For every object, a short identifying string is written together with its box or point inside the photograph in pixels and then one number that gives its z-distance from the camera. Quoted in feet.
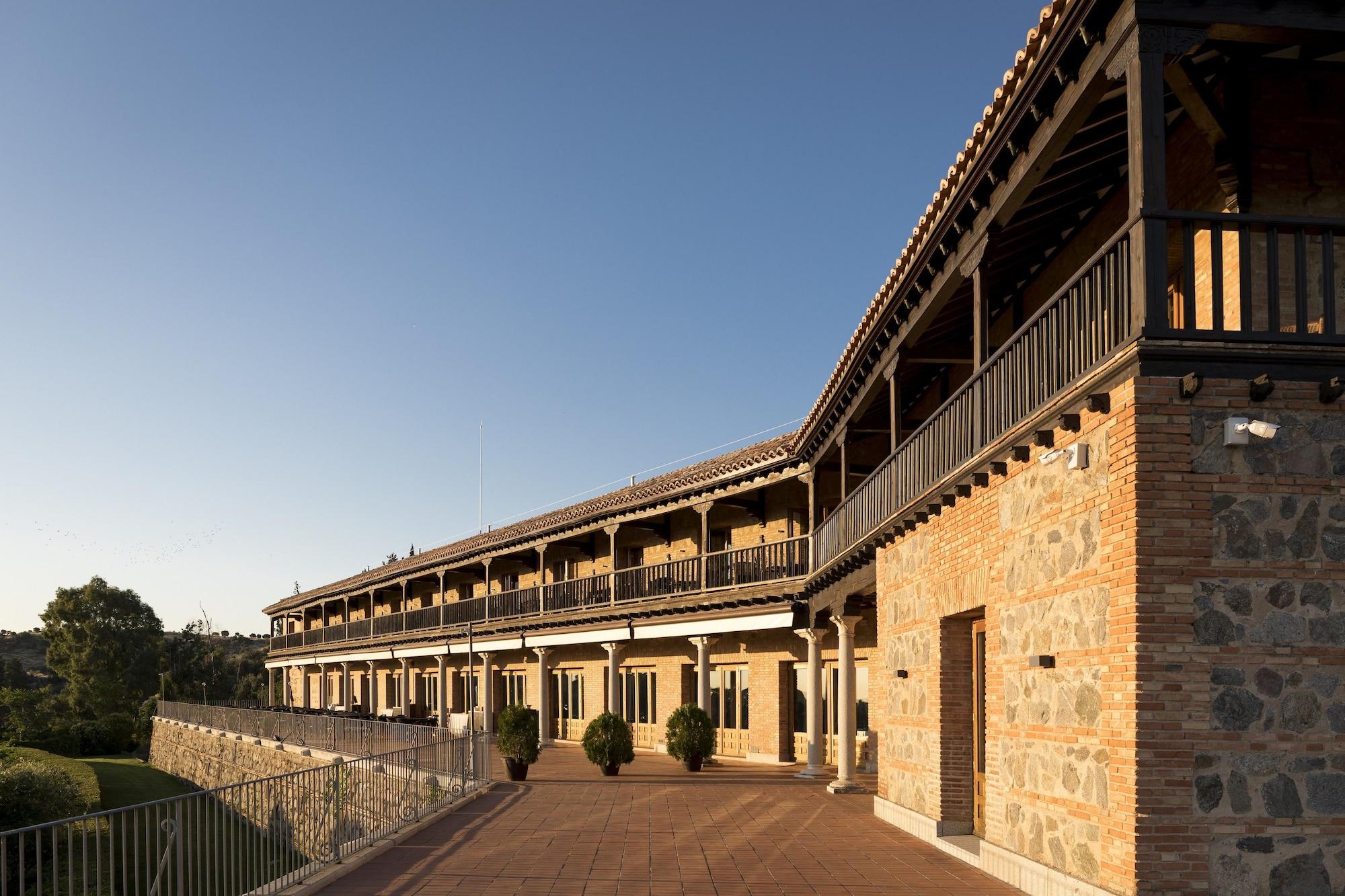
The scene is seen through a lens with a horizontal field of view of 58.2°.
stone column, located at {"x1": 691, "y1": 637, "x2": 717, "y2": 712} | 81.82
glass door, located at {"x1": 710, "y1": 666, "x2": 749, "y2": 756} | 89.81
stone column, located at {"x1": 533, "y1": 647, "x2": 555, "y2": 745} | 108.47
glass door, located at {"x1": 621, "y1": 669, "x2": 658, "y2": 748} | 102.89
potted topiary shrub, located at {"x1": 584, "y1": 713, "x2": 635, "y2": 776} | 72.64
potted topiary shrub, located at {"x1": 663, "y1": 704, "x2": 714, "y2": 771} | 74.79
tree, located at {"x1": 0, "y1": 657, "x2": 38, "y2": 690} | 294.66
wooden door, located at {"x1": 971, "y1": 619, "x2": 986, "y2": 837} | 41.52
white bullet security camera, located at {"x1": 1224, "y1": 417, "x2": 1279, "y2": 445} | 24.76
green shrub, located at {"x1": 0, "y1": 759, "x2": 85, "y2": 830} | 70.49
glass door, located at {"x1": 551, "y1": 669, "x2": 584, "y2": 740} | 116.16
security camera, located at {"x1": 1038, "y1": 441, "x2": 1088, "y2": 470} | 27.78
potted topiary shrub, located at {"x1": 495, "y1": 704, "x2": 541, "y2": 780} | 71.10
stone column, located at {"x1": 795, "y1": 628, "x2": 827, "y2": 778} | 70.59
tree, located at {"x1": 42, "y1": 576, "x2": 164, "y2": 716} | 246.88
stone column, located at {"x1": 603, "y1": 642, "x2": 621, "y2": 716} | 94.38
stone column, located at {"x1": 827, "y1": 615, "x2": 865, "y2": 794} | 62.95
